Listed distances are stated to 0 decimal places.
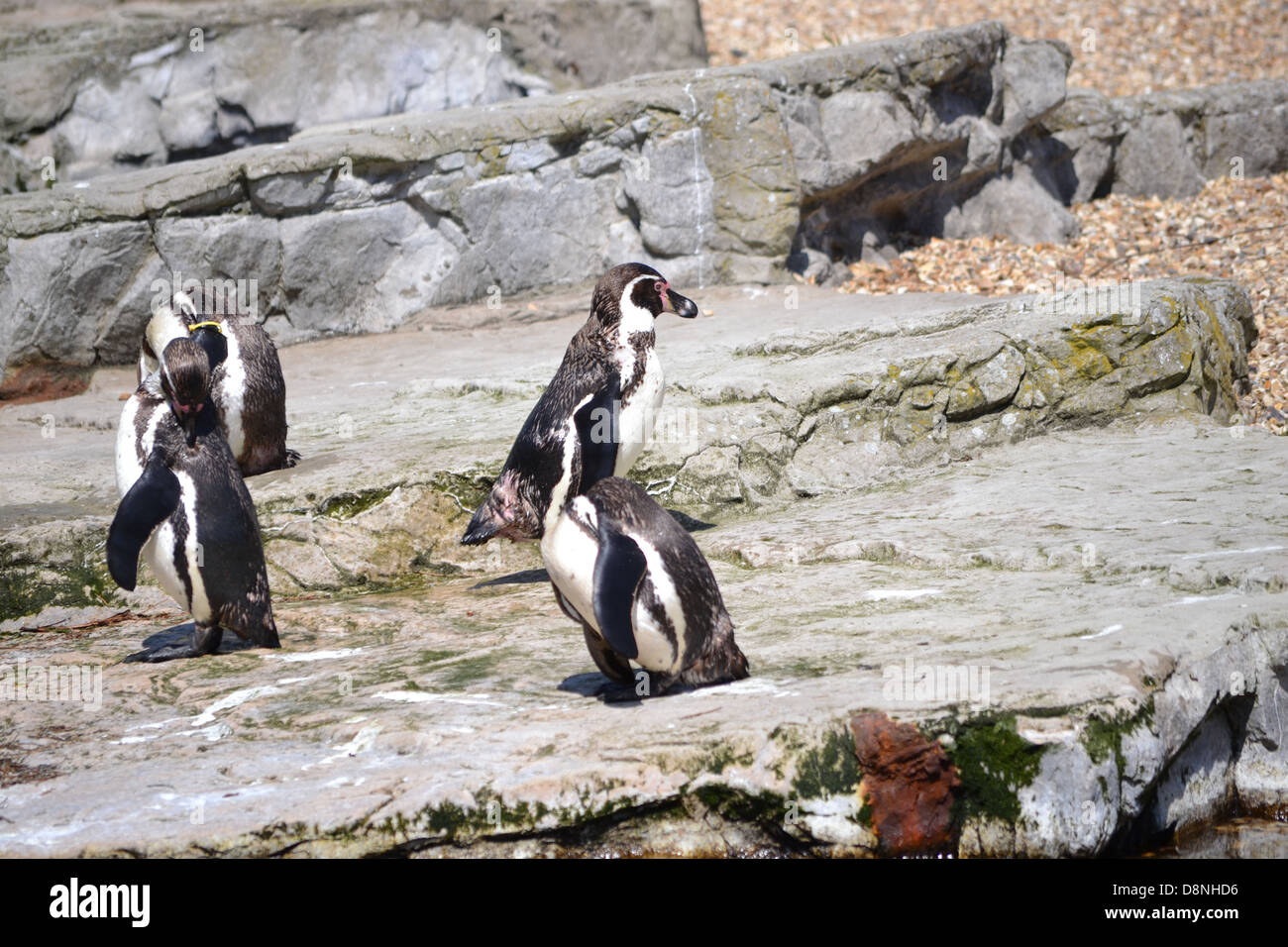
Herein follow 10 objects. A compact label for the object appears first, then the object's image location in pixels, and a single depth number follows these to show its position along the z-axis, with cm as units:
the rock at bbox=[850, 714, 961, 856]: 616
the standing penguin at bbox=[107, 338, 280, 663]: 843
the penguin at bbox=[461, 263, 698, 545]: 991
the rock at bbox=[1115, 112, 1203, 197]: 2205
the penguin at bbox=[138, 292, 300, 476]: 1132
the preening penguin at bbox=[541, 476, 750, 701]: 673
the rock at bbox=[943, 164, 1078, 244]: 2064
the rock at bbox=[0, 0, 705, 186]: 2094
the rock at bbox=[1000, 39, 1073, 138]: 2094
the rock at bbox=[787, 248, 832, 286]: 1855
